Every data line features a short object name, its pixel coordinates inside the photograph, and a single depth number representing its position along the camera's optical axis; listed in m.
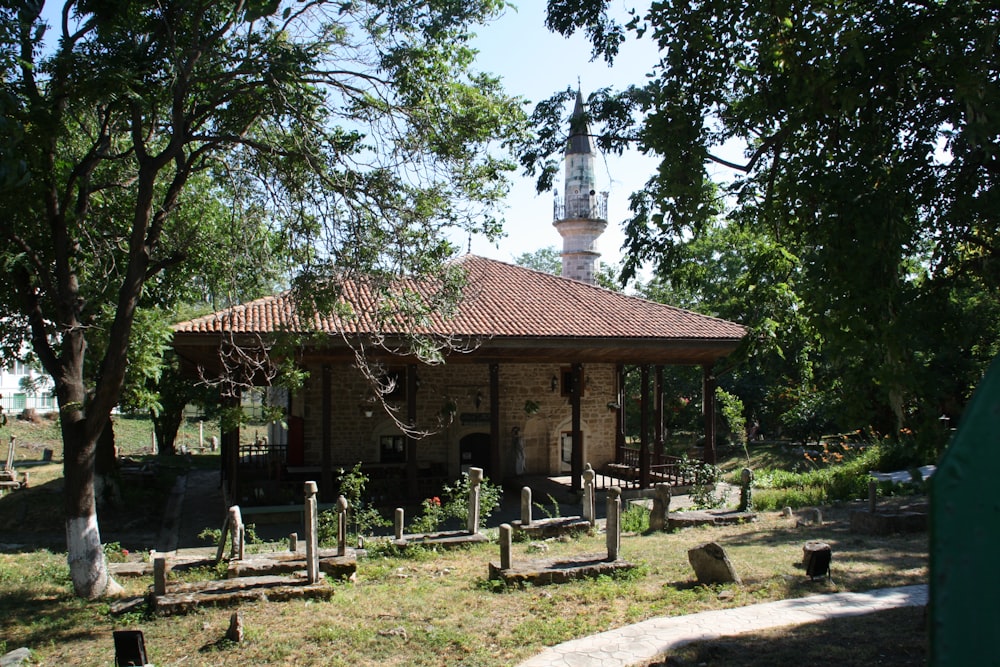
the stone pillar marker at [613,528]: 9.09
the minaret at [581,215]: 31.38
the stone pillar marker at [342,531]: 9.64
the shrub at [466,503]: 11.98
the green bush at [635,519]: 12.55
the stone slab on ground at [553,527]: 11.59
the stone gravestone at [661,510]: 12.24
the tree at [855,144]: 4.87
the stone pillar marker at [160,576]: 7.93
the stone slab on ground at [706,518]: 12.32
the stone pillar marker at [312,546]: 8.56
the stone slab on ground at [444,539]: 10.73
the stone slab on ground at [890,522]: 11.09
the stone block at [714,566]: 8.32
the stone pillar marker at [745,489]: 13.17
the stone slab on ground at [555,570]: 8.61
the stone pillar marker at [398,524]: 10.66
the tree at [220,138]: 7.30
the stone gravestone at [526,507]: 11.78
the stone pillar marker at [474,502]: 11.34
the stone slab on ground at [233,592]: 7.81
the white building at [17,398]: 35.88
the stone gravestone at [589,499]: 12.20
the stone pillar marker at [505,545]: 8.69
